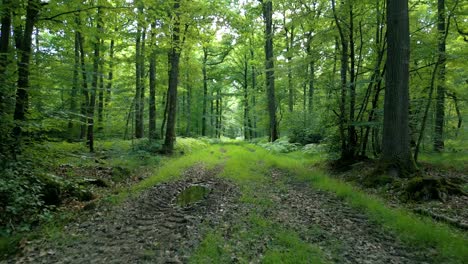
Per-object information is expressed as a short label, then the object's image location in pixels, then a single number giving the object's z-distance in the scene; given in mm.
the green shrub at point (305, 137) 18672
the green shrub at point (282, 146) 17031
